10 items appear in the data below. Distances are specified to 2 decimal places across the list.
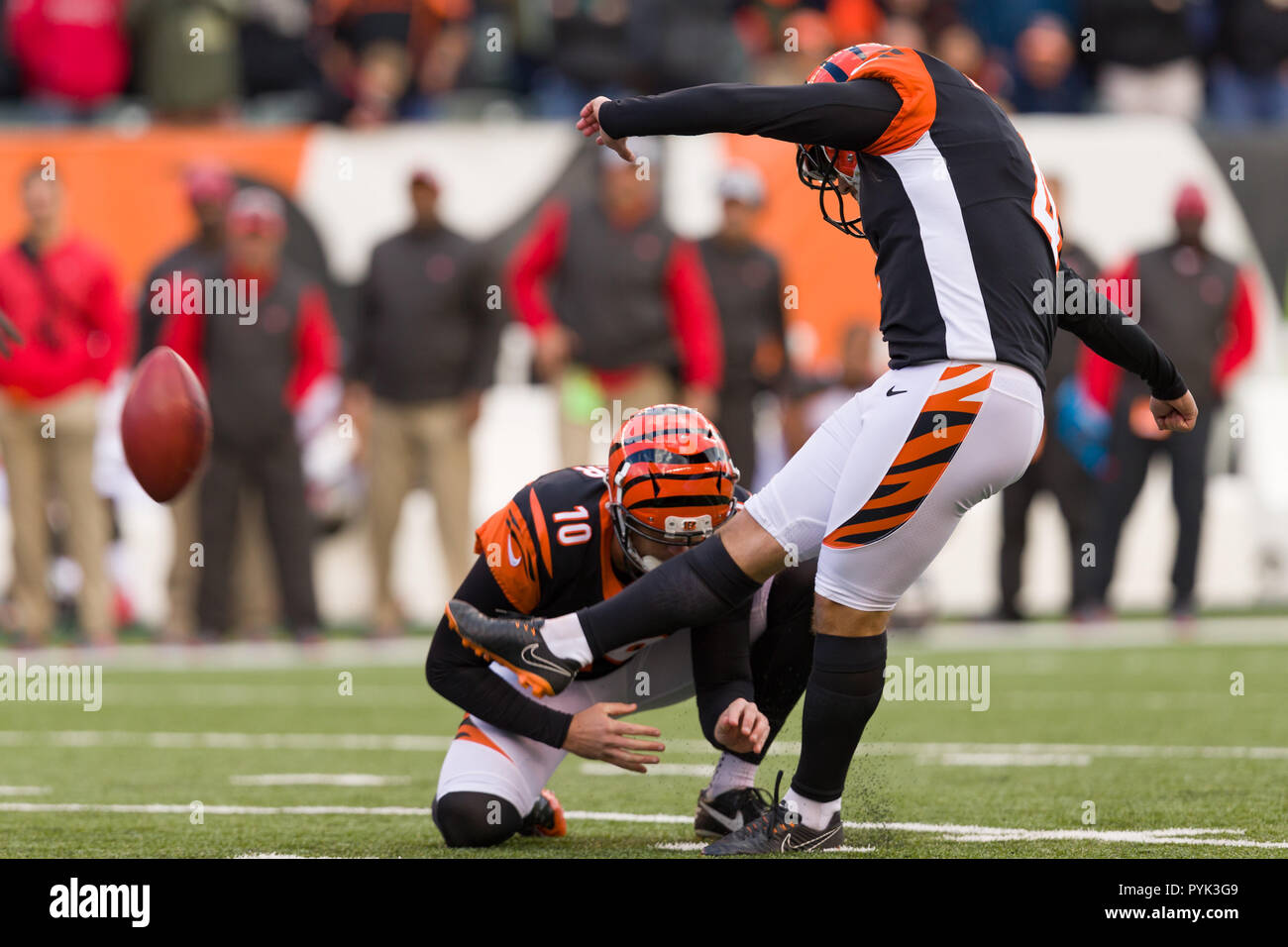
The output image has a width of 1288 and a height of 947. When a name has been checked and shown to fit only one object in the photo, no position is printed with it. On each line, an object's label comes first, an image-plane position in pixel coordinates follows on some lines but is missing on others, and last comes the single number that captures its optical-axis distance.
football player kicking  3.96
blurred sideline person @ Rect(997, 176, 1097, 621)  10.26
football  5.33
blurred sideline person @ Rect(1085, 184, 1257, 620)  9.93
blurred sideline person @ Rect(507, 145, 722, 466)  10.03
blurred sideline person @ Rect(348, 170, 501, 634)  10.36
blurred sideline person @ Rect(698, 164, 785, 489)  10.44
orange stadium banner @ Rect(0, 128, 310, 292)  11.90
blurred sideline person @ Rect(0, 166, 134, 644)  9.88
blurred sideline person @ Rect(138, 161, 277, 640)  10.12
